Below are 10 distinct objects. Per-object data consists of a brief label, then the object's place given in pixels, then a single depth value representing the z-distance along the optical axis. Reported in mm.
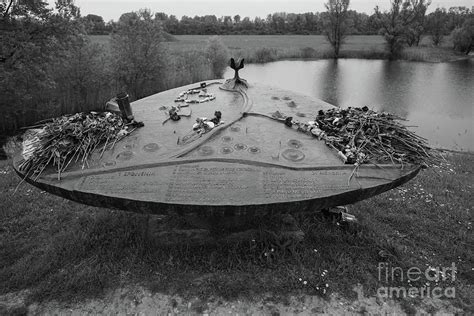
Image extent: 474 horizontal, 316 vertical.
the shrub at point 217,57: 24647
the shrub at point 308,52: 39844
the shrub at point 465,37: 37156
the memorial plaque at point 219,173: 3021
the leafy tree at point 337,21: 40062
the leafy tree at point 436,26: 45969
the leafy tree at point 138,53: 19172
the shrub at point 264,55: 35319
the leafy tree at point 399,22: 37000
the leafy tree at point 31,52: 12930
